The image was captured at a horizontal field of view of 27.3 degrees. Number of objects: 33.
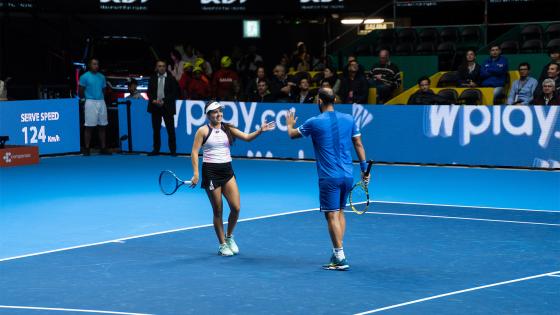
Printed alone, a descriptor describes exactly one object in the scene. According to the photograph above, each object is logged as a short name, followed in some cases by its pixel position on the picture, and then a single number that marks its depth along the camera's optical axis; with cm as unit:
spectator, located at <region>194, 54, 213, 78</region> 3255
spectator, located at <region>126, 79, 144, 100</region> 2955
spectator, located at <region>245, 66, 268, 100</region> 2619
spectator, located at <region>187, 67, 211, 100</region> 2811
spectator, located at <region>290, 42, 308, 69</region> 3382
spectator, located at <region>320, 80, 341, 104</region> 2477
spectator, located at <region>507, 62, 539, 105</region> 2342
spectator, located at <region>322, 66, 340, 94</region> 2569
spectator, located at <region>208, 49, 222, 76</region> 3616
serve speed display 2561
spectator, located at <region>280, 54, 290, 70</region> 3394
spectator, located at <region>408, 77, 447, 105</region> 2400
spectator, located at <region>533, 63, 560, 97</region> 2278
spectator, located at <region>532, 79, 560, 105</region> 2222
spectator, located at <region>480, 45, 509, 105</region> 2522
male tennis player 1259
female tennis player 1366
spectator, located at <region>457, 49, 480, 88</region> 2562
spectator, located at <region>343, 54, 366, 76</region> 2558
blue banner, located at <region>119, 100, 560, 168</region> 2209
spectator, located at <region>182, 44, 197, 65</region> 3562
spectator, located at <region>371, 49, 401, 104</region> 2672
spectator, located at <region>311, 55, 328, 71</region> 3196
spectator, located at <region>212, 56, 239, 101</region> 2898
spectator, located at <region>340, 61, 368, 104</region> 2502
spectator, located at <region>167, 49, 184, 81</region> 3391
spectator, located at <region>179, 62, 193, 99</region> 2863
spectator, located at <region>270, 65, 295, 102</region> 2573
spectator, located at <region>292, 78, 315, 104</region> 2503
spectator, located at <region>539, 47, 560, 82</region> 2325
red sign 2450
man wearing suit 2623
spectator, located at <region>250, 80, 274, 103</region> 2564
